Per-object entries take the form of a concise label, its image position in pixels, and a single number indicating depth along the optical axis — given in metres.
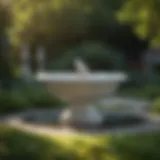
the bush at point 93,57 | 17.70
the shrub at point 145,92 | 14.13
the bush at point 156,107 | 8.96
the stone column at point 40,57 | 19.11
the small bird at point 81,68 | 7.97
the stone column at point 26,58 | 18.57
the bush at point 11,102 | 11.00
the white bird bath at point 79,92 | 7.48
